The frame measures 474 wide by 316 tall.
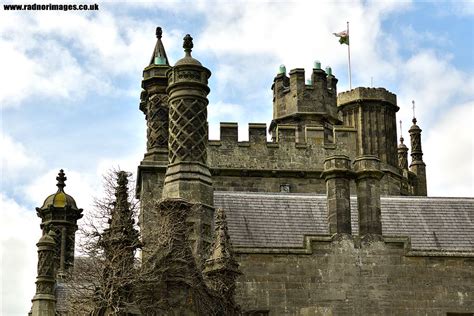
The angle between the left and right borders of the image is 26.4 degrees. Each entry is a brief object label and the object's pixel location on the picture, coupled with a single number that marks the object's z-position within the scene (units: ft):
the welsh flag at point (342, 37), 131.64
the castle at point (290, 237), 62.44
